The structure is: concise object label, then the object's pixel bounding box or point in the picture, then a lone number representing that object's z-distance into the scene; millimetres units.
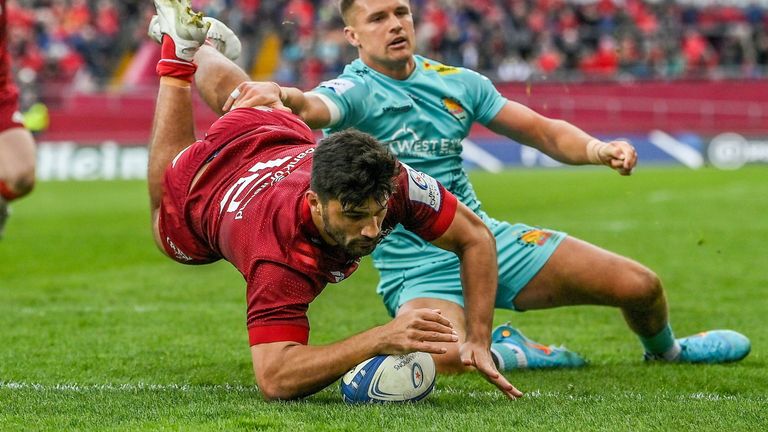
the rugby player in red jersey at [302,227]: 9117
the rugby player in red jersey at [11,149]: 15633
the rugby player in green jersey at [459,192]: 12172
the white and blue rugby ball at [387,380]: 9727
